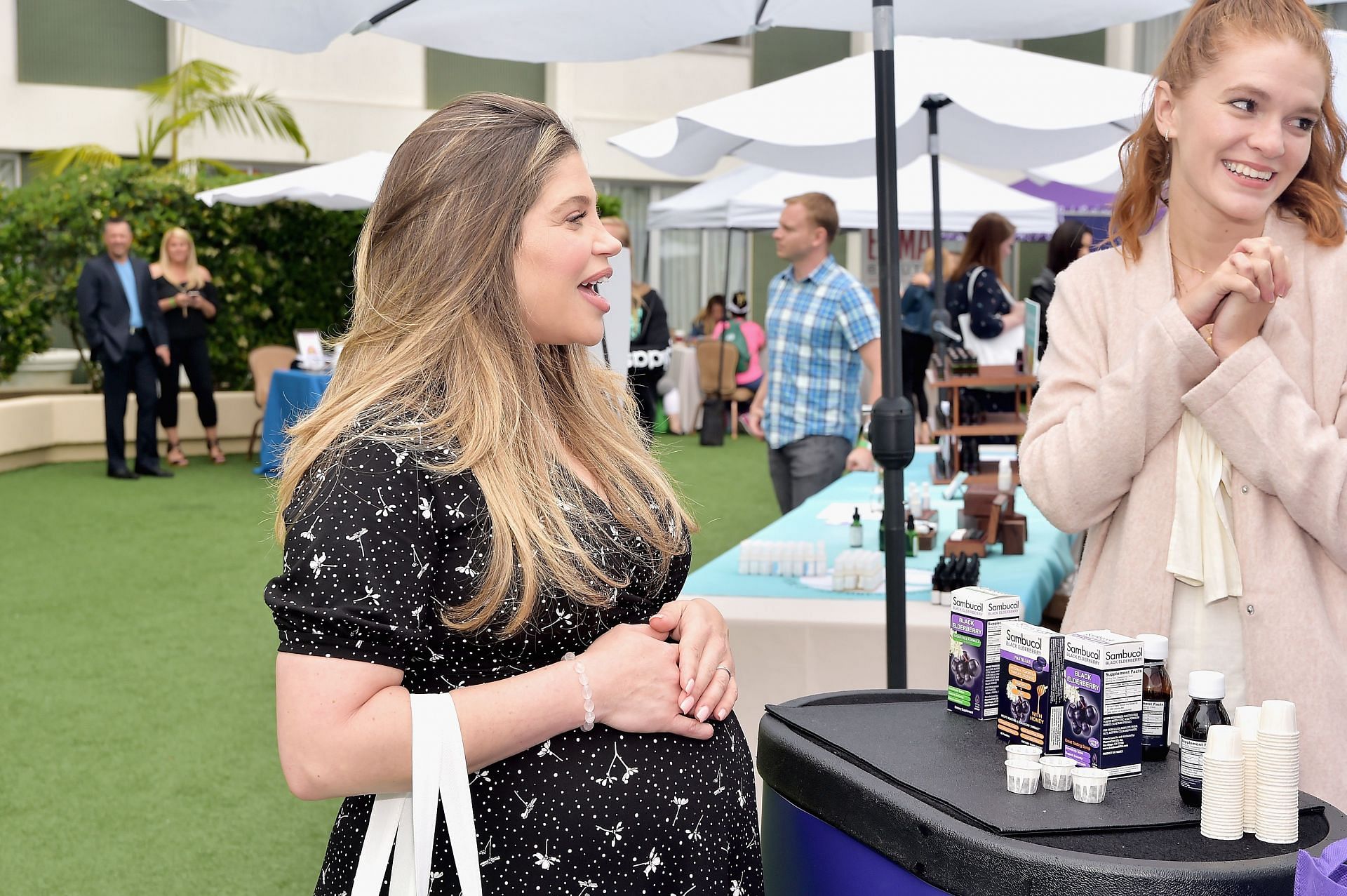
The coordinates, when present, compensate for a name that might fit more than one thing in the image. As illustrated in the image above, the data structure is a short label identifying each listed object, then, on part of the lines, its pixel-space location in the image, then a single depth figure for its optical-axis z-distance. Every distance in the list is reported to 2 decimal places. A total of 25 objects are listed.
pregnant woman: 1.30
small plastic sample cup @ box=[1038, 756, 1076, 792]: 1.45
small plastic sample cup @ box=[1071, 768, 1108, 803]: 1.42
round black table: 1.27
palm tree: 13.79
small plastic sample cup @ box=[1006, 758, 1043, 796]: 1.44
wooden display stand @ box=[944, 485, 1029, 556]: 4.15
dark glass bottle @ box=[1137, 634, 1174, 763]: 1.54
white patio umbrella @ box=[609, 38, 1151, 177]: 5.02
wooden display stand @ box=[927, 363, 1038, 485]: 4.63
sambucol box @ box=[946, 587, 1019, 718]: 1.66
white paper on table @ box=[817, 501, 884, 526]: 4.58
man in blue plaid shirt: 5.40
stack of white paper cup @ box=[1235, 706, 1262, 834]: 1.35
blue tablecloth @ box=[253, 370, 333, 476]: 10.09
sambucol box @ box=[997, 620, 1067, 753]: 1.56
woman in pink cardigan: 1.75
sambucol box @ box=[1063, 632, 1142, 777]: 1.48
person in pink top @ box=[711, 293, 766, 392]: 13.78
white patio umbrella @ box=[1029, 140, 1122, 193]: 8.50
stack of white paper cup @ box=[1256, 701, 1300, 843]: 1.33
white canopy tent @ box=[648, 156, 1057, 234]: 9.90
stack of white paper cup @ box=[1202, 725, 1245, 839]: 1.34
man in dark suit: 10.19
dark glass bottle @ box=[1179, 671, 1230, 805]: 1.41
